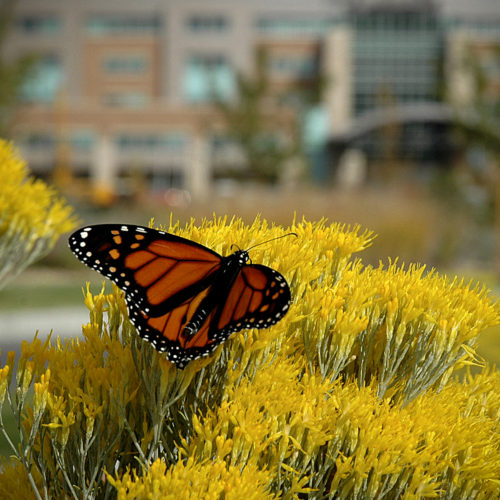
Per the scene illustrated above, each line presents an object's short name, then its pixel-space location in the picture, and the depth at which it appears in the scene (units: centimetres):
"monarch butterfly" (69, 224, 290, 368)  198
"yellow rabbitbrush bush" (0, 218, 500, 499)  194
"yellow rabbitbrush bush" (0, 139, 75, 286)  371
